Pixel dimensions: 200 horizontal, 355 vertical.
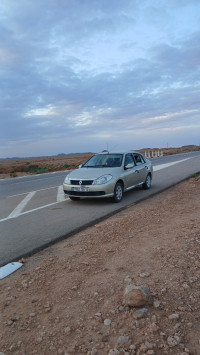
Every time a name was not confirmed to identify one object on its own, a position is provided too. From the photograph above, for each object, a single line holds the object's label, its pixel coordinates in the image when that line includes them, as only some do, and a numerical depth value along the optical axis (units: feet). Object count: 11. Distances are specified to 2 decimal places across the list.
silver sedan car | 28.09
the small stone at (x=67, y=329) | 8.93
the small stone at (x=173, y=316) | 9.22
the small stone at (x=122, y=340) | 8.29
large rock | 9.87
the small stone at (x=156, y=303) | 9.88
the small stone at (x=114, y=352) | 7.89
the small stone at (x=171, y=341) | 8.08
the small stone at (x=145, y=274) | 12.21
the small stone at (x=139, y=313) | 9.36
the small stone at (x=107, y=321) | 9.22
